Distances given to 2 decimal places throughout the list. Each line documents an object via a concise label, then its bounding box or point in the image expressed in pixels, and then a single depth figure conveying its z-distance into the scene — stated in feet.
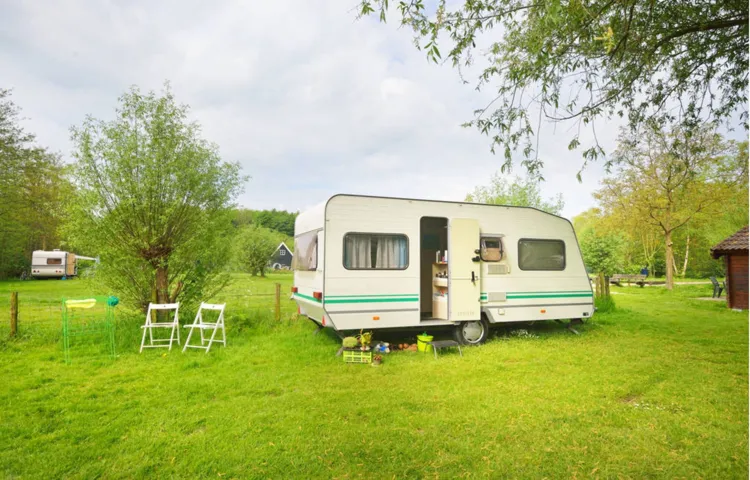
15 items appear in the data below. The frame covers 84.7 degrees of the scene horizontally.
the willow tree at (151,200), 24.75
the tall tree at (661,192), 59.77
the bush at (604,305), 38.86
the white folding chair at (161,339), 22.12
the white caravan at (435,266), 21.70
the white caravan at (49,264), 85.46
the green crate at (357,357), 20.52
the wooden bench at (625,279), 77.59
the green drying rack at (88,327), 20.48
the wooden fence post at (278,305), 29.07
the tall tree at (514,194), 82.12
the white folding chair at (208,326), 22.13
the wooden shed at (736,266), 41.34
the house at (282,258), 155.65
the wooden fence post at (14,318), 23.52
